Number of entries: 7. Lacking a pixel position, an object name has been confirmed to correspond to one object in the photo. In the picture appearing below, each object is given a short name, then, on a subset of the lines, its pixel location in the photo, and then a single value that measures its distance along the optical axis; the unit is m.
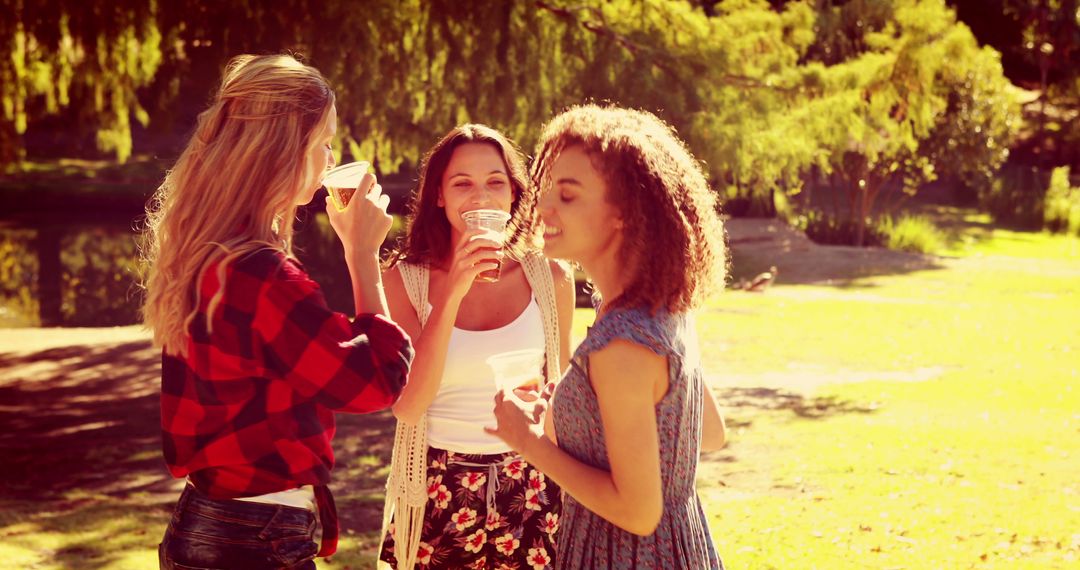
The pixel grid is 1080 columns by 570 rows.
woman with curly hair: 2.07
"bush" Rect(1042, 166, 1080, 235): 28.61
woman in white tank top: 3.11
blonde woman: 2.18
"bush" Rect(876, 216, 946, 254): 24.50
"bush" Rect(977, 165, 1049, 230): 29.95
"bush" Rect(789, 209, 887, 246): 24.98
